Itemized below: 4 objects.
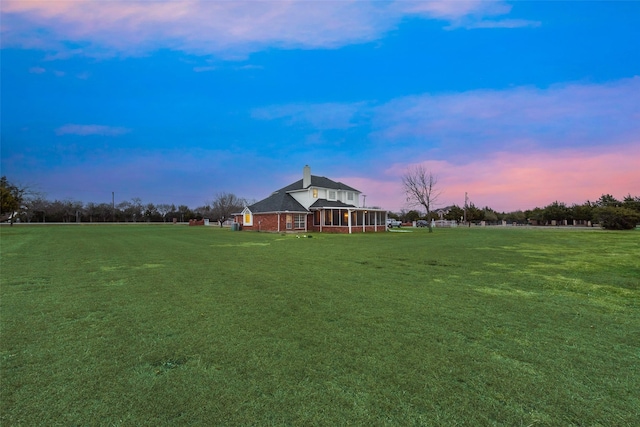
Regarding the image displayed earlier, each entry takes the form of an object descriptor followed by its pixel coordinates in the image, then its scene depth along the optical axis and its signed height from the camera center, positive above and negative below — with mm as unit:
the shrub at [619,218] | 30625 -66
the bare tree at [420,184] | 37344 +4436
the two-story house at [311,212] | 31531 +856
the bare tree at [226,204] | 67125 +3814
